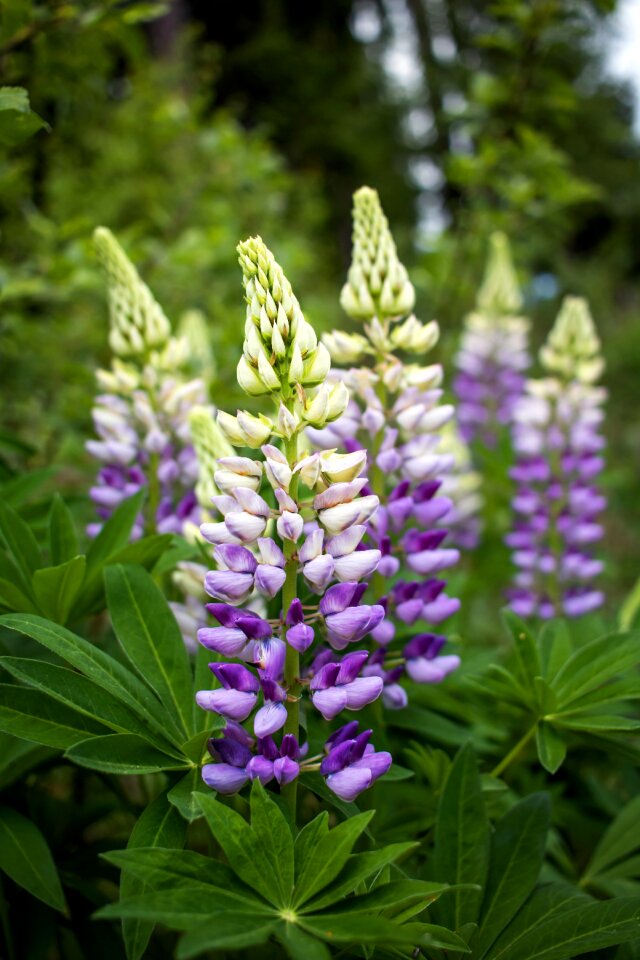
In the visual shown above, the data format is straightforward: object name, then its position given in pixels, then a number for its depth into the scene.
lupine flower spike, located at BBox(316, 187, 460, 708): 0.56
